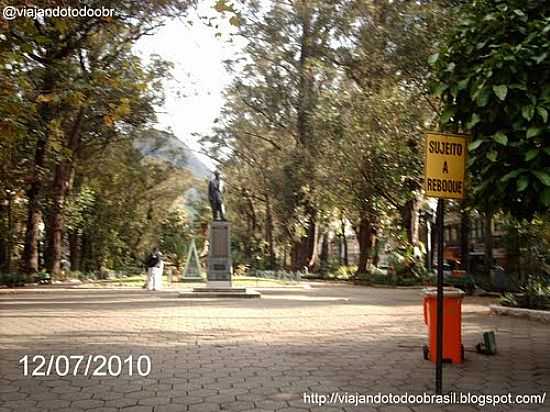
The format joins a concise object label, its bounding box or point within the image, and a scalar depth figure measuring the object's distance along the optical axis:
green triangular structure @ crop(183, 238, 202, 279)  25.97
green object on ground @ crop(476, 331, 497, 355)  7.20
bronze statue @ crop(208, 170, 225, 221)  19.30
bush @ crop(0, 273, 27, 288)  21.96
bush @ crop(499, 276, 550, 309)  12.19
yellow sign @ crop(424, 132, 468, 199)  5.11
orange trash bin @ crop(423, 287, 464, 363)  6.55
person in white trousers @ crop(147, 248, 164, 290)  19.58
